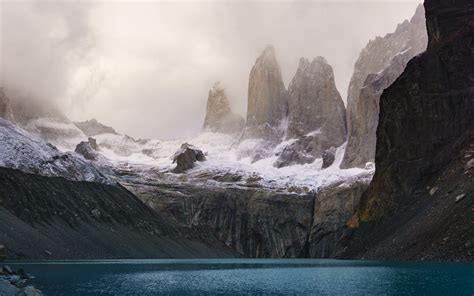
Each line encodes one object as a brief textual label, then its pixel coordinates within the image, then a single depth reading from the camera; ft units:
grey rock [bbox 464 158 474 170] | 338.95
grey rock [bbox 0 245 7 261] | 305.22
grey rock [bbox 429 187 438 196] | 363.09
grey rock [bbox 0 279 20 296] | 130.55
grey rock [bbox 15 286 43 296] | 132.07
